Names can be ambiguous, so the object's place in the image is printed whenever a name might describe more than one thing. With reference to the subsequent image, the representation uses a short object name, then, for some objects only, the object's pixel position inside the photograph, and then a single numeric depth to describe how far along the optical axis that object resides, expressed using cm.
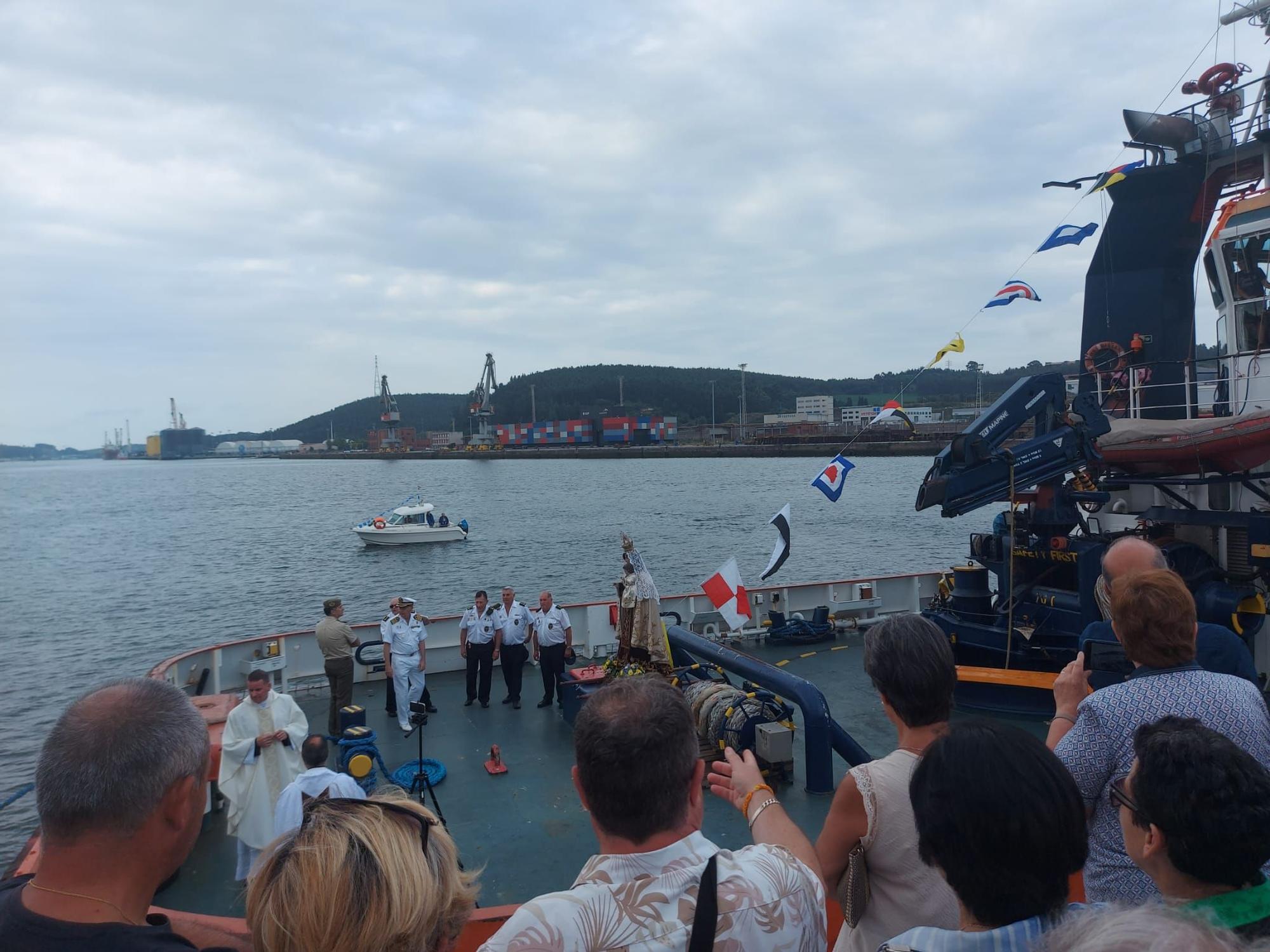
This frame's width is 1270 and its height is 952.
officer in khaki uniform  816
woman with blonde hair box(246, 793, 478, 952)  140
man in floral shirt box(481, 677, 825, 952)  156
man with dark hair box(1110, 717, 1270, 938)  157
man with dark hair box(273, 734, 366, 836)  448
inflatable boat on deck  763
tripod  580
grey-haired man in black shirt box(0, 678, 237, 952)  149
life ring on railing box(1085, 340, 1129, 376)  1149
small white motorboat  4197
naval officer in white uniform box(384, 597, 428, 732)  852
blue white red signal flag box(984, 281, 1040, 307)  1059
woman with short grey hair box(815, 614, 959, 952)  217
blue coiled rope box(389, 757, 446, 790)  683
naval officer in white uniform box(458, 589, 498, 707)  899
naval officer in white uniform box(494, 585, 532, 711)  911
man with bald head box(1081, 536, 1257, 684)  303
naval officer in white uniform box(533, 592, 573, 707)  895
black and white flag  855
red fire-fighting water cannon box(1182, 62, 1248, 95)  1133
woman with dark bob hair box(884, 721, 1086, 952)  156
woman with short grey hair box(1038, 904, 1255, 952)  104
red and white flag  849
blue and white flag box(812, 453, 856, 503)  938
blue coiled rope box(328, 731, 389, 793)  639
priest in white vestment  542
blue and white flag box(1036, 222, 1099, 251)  1027
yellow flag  1098
